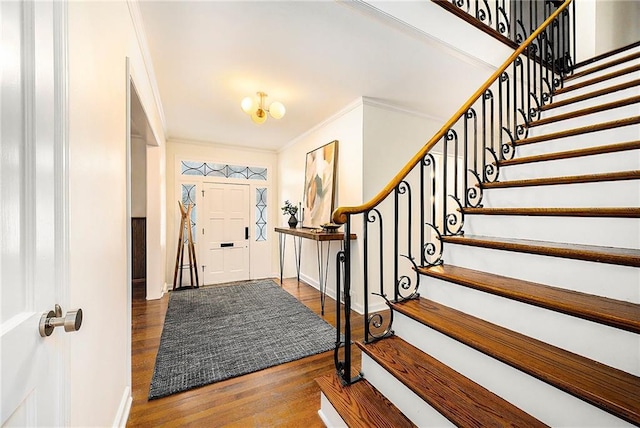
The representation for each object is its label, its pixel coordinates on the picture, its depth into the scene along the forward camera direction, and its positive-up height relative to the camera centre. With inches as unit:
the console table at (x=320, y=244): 123.8 -21.2
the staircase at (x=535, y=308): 40.7 -18.6
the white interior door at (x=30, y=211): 21.0 +0.0
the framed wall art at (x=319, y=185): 145.9 +16.1
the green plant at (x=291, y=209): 166.6 +1.8
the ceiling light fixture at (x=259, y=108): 107.8 +43.5
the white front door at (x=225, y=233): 187.0 -15.5
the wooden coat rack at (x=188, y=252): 171.9 -26.8
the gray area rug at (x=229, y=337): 80.1 -48.6
